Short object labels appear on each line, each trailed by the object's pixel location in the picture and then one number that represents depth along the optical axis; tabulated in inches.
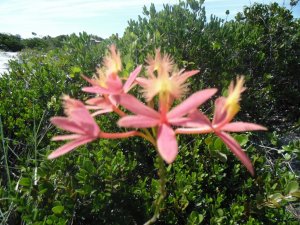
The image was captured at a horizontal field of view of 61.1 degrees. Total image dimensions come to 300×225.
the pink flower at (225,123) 4.8
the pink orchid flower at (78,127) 4.7
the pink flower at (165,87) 5.2
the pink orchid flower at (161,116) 4.5
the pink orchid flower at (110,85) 5.5
